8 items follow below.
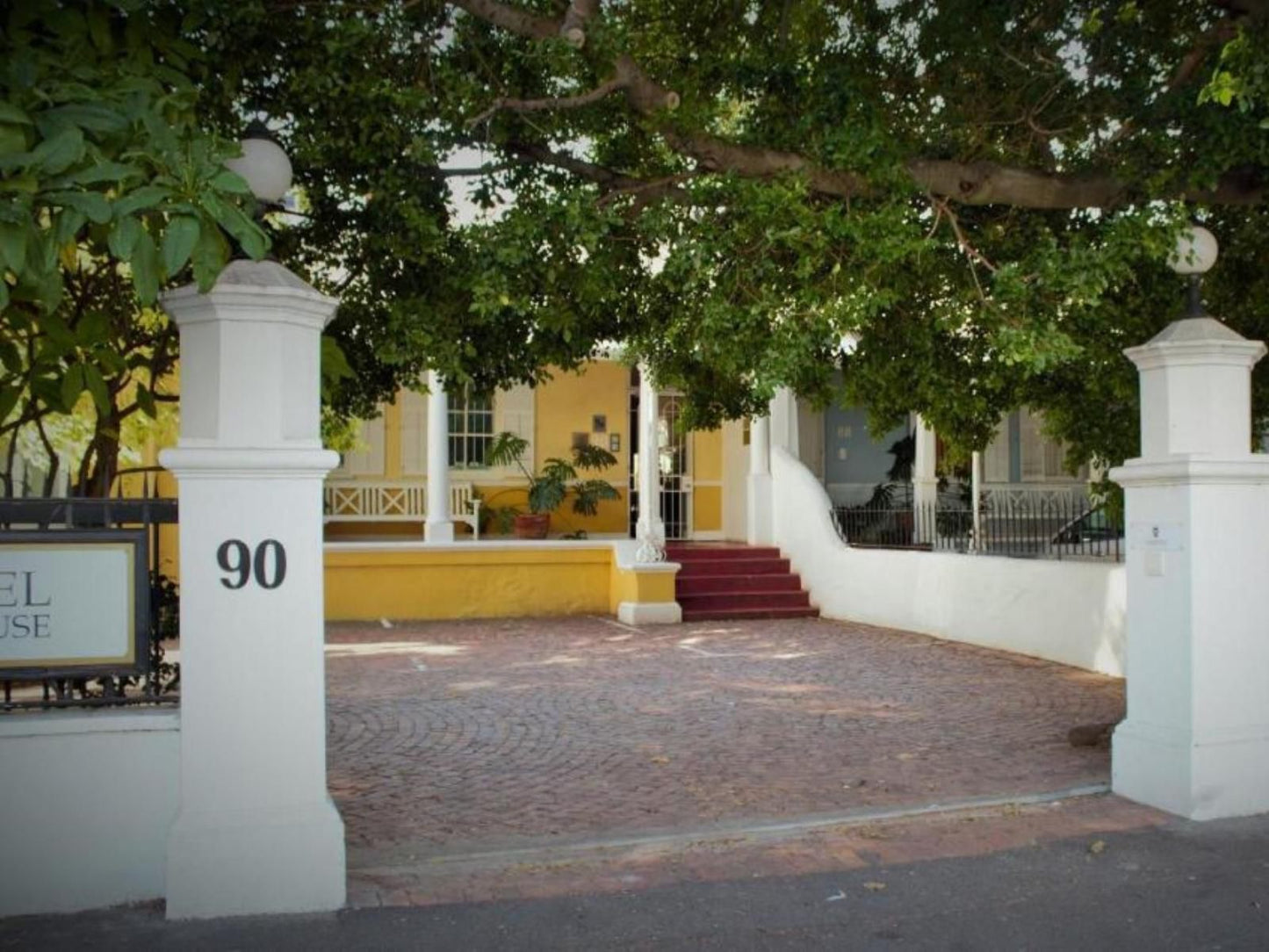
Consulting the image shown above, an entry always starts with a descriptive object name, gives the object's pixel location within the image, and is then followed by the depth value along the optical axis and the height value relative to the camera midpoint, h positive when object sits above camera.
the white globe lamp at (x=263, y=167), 4.70 +1.42
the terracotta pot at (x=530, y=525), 16.80 -0.23
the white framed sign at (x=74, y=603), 4.46 -0.36
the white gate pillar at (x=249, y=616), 4.44 -0.41
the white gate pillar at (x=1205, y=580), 5.69 -0.37
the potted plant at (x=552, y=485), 16.70 +0.38
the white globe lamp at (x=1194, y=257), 5.90 +1.28
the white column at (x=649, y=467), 14.94 +0.56
